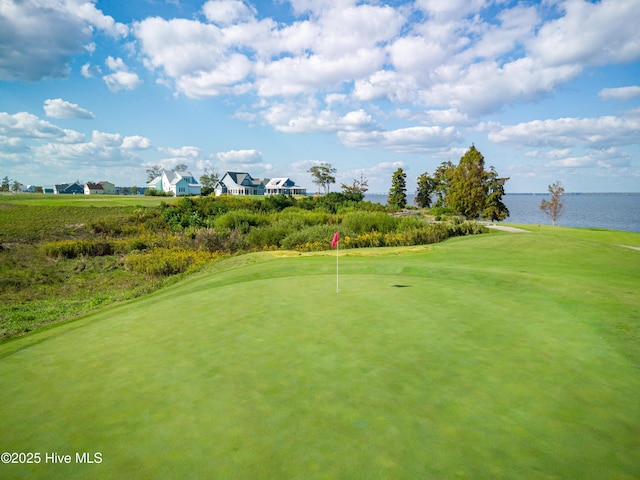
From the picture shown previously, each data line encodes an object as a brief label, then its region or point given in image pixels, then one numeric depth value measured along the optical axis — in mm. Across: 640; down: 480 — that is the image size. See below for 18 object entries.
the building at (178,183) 106625
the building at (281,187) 115438
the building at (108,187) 132250
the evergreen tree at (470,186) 47438
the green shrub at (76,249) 27062
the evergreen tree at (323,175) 111188
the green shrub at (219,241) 28578
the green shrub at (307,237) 23516
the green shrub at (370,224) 26766
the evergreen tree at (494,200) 50050
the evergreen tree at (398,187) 80000
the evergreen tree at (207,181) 116562
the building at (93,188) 123875
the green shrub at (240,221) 34812
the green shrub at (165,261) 22609
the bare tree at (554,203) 52875
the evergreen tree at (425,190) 79938
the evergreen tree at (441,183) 72125
